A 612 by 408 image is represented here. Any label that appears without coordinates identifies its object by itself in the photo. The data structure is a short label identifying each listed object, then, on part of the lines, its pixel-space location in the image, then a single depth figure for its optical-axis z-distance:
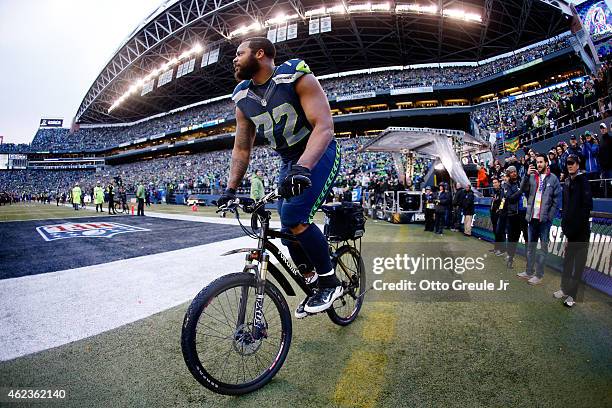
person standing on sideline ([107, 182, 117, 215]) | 18.05
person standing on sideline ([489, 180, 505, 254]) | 6.50
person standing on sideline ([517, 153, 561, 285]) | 4.54
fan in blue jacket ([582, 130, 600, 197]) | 8.83
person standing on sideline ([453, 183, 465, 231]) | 10.16
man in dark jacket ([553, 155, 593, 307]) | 3.66
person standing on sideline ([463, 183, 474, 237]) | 9.59
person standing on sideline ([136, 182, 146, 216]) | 16.20
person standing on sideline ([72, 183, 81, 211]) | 22.05
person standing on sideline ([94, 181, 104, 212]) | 19.73
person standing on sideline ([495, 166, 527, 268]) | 5.50
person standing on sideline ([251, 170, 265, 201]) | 12.84
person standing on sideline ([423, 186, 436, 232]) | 10.52
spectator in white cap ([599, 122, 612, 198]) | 8.25
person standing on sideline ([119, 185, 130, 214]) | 19.80
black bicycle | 1.75
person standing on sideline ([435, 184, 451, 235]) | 9.92
